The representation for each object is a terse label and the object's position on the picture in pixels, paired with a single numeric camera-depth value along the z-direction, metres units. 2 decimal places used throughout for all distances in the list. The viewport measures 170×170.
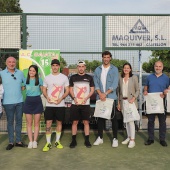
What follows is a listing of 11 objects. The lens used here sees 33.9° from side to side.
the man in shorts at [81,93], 5.65
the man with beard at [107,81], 5.70
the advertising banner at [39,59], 6.71
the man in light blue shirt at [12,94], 5.49
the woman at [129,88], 5.80
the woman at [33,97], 5.59
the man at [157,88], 5.83
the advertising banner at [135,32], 7.09
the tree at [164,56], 23.34
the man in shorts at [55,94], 5.55
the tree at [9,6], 23.87
